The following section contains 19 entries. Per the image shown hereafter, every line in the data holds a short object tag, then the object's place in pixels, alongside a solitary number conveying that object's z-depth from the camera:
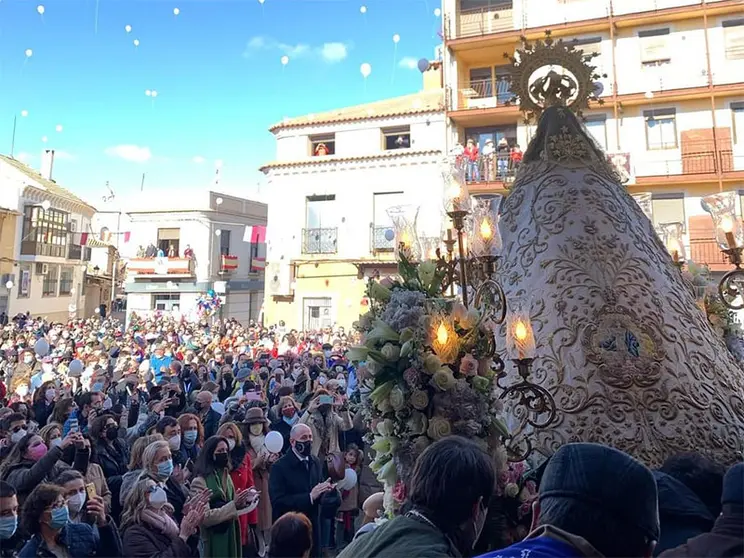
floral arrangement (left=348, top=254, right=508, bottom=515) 2.71
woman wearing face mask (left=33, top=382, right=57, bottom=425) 6.63
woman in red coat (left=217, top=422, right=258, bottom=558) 4.41
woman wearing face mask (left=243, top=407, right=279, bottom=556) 4.92
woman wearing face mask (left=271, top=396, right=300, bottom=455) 6.05
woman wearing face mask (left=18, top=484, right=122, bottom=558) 2.84
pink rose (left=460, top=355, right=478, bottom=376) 2.75
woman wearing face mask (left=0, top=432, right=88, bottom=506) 3.56
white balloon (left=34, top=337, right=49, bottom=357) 11.80
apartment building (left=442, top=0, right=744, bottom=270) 15.62
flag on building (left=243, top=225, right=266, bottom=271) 32.12
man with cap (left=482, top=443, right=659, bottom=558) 1.29
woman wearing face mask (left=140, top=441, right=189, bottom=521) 3.59
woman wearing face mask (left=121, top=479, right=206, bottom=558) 2.97
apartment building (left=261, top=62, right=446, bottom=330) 19.83
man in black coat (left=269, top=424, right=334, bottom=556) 4.02
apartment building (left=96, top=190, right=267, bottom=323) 29.11
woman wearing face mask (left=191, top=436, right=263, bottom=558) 3.54
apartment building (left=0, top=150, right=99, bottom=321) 26.75
